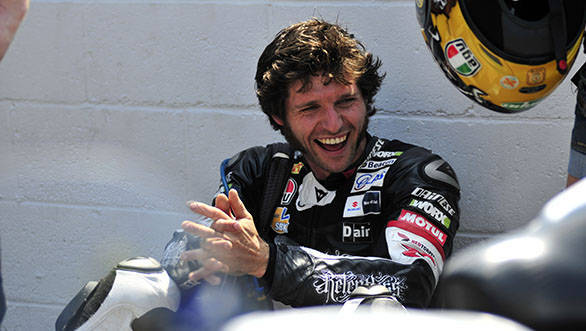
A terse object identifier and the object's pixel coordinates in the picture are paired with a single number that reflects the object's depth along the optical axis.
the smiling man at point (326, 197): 8.50
